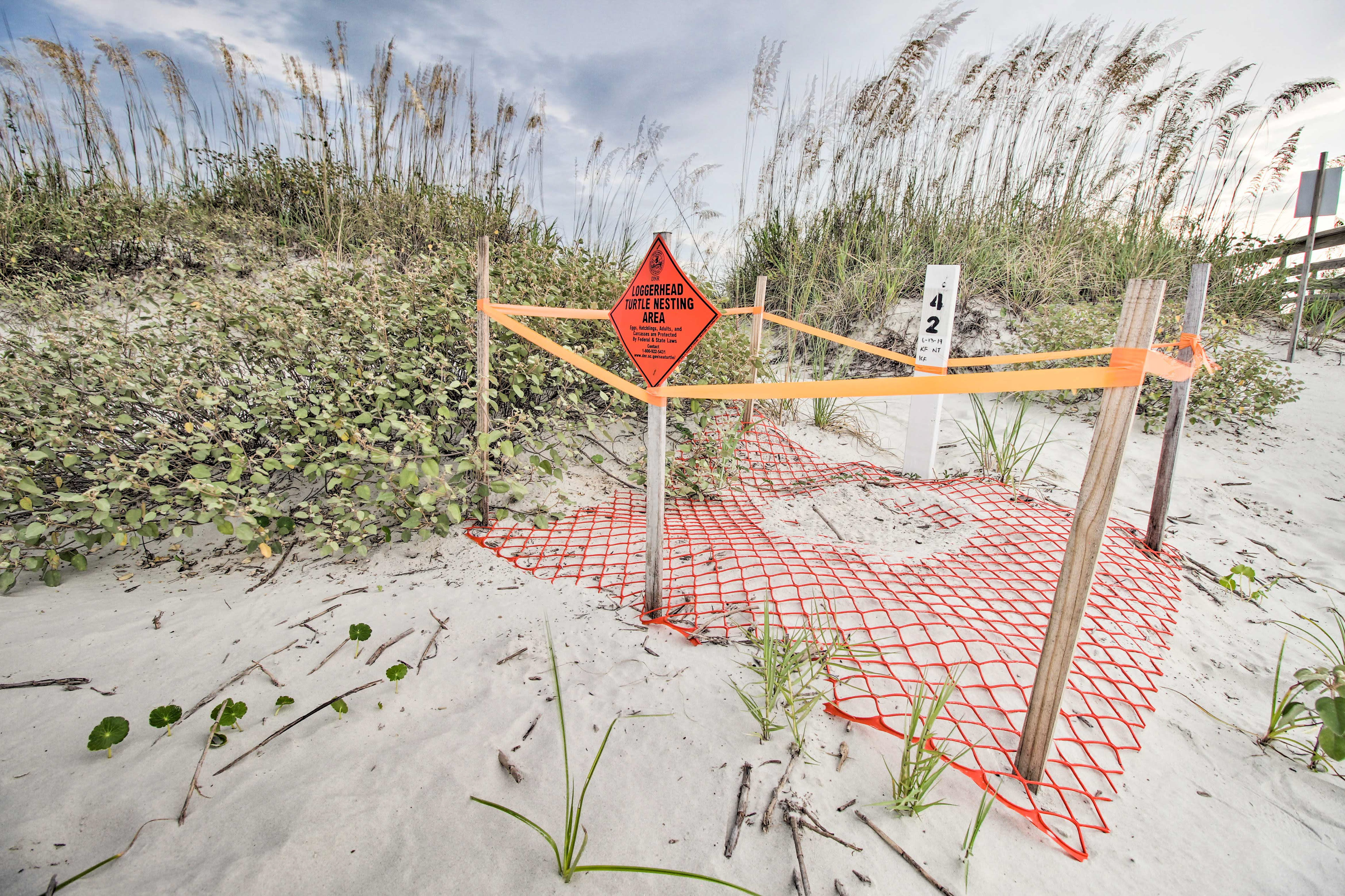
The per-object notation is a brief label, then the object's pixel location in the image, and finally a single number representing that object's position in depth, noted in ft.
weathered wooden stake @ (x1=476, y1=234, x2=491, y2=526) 8.31
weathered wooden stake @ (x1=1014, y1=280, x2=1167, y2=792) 4.04
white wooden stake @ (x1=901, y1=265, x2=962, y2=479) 10.80
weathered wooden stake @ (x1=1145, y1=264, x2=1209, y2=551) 8.85
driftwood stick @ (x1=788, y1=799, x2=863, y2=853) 4.26
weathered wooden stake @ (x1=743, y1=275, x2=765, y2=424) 12.94
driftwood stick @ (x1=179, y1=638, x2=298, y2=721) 5.27
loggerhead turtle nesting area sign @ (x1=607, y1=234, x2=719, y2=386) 6.22
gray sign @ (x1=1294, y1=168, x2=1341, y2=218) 18.62
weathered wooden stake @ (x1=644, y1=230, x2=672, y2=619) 6.77
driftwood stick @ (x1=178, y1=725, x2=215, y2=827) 4.13
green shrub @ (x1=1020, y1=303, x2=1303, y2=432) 15.44
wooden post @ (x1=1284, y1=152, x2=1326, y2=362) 18.40
